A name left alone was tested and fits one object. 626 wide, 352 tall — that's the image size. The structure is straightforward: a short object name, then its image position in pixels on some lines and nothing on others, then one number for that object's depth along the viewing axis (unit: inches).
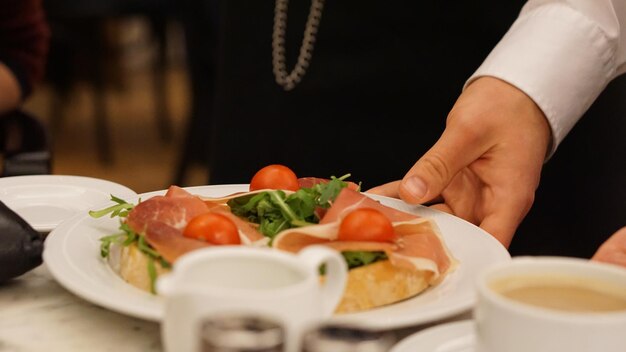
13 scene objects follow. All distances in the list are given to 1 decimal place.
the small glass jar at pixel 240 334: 26.4
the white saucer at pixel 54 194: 45.7
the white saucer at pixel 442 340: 31.4
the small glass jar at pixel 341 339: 26.4
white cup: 27.6
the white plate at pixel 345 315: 33.8
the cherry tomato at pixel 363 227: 37.2
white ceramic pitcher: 27.6
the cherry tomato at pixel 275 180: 42.5
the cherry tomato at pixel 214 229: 36.6
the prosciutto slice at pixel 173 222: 36.5
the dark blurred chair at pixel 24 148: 58.5
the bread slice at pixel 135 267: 36.8
